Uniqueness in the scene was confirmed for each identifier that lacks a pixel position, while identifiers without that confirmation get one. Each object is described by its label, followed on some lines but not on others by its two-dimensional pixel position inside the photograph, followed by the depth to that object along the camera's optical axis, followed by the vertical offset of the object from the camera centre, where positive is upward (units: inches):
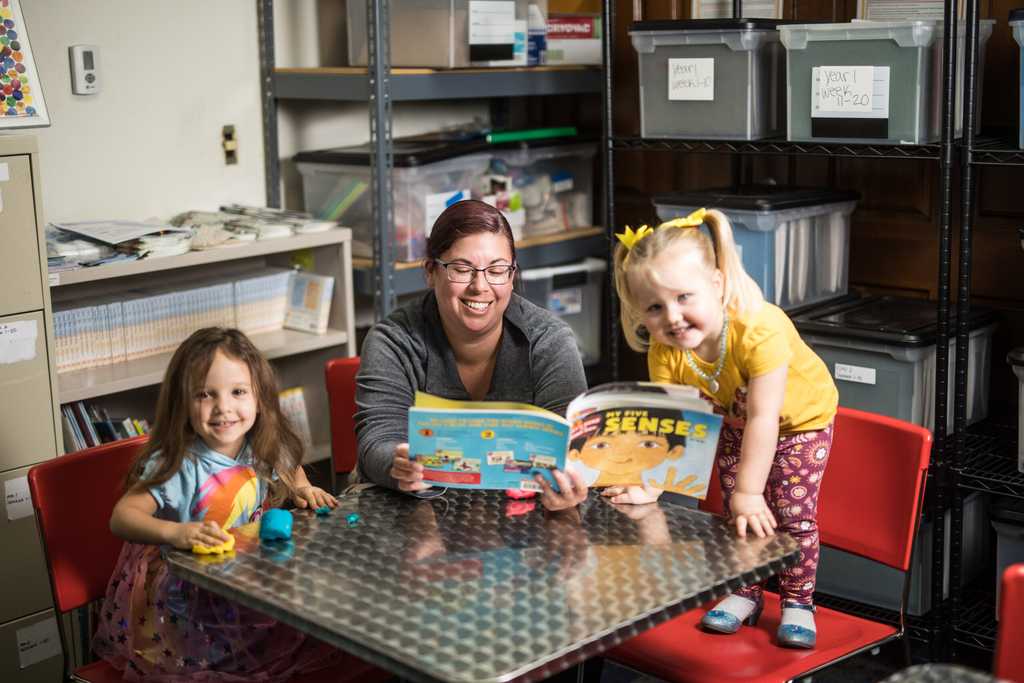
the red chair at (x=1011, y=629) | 57.1 -24.6
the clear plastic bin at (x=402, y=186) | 122.9 -5.7
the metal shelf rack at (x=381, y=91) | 116.3 +4.3
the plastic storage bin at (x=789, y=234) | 114.3 -10.7
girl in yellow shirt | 68.2 -15.3
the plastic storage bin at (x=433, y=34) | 120.4 +10.0
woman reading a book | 79.1 -14.7
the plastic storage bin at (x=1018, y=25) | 92.9 +7.6
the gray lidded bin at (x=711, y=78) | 111.6 +4.7
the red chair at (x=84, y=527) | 74.4 -24.9
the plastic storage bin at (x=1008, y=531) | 104.9 -36.5
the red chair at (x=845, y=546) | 72.1 -27.5
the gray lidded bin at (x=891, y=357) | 106.3 -21.4
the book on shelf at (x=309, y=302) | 121.4 -17.3
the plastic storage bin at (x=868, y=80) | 100.1 +3.8
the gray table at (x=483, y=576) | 52.2 -22.4
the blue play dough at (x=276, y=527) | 65.1 -21.6
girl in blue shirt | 72.0 -22.9
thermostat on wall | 110.8 +6.5
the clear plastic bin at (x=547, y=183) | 132.9 -6.2
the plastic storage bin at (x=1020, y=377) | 100.0 -21.6
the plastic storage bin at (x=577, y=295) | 137.9 -19.7
